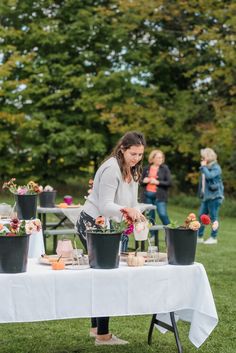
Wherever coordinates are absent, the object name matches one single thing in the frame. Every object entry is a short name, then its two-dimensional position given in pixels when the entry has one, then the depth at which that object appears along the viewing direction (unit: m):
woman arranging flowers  6.79
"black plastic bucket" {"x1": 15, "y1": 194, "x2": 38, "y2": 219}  9.71
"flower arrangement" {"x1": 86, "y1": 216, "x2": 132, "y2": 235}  5.99
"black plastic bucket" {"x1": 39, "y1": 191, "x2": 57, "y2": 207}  13.11
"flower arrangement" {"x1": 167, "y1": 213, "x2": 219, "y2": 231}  6.19
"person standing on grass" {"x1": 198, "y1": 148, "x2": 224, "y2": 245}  15.20
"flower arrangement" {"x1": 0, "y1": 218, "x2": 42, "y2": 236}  5.83
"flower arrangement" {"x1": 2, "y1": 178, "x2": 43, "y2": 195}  9.79
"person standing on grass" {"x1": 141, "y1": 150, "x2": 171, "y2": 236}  15.16
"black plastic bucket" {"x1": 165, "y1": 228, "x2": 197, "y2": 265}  6.21
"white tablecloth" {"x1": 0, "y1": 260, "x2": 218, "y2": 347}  5.72
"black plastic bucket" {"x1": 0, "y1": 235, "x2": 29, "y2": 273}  5.71
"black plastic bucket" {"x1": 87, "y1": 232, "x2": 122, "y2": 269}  5.94
